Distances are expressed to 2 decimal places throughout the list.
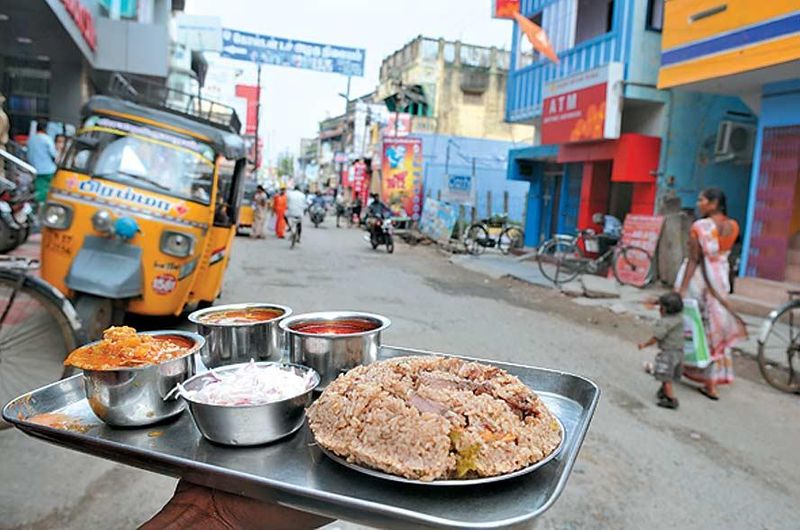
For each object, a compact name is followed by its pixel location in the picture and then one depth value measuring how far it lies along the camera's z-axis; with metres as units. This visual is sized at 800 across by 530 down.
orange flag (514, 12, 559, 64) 12.74
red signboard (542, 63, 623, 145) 10.86
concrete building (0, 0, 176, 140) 11.12
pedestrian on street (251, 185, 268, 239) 17.28
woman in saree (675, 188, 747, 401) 4.89
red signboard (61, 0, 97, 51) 9.89
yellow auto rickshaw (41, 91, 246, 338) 4.62
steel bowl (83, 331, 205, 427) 1.36
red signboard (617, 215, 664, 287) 10.15
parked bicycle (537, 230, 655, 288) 10.27
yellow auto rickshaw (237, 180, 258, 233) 17.94
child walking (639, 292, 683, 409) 4.57
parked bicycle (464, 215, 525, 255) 16.34
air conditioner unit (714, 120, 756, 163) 10.14
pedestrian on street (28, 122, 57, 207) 9.55
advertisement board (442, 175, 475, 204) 21.33
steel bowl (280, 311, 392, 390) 1.63
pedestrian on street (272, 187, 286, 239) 18.03
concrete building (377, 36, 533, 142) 31.45
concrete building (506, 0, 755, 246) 10.87
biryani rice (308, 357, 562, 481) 1.17
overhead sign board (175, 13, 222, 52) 22.41
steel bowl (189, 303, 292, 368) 1.72
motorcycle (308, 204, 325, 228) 24.22
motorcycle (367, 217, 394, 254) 15.56
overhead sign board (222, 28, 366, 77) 19.75
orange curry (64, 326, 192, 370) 1.43
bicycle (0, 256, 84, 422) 3.33
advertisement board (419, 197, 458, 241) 18.64
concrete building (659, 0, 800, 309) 7.75
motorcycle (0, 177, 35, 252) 7.54
